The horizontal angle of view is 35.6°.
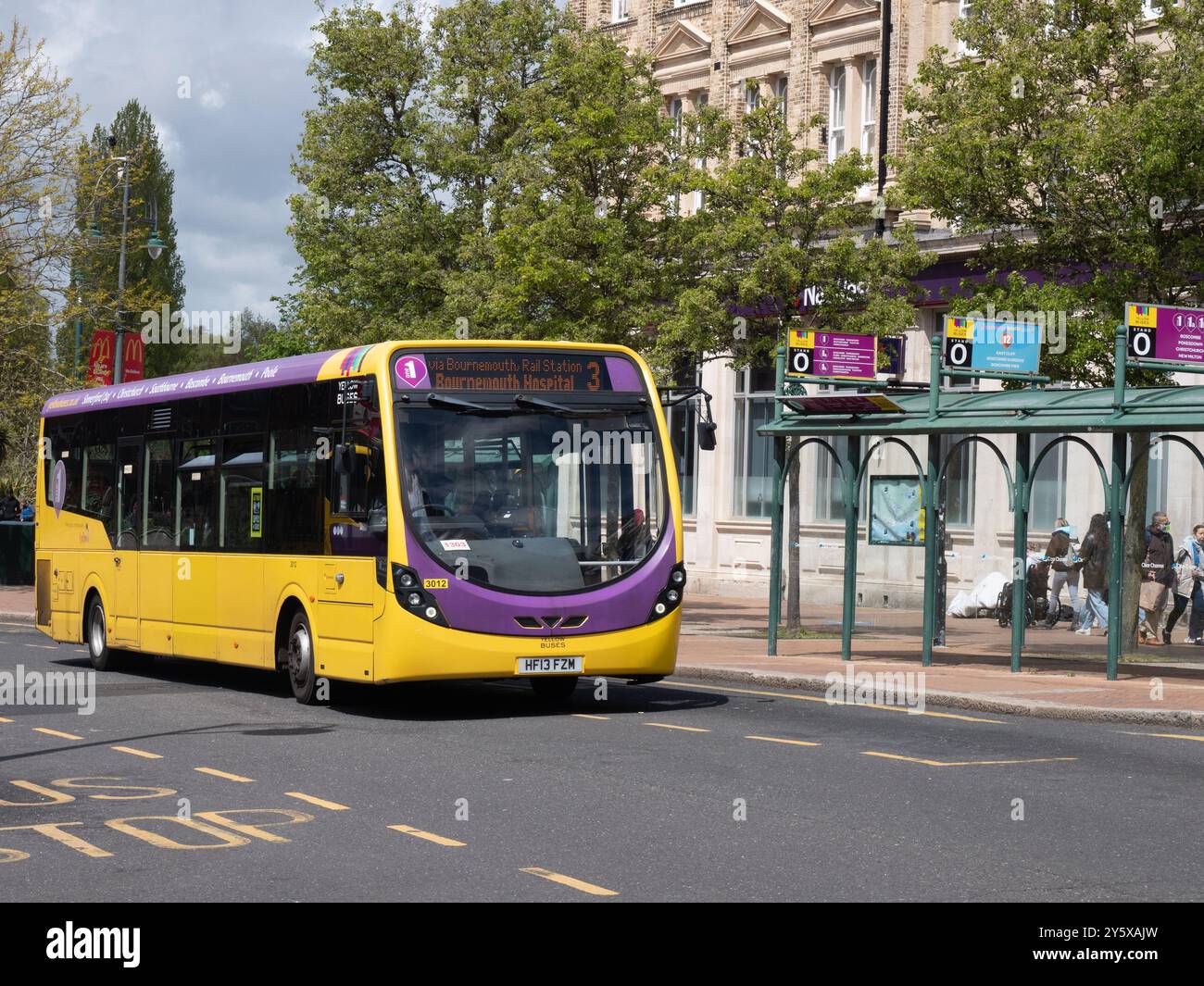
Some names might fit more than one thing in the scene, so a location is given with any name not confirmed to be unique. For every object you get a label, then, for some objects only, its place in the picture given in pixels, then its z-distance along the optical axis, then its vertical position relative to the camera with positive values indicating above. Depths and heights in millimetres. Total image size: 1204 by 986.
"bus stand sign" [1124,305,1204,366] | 18453 +1786
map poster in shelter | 21266 -8
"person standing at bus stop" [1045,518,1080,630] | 24859 -795
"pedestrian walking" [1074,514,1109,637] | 24562 -758
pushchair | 24547 -1129
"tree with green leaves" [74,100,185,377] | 36688 +6639
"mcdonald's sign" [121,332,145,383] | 40250 +3165
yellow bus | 14805 -110
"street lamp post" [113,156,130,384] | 36500 +4554
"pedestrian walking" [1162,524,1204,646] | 24141 -828
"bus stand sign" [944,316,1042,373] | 20406 +1824
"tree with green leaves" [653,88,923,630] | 25219 +3445
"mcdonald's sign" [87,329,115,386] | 37531 +2896
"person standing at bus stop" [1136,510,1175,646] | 23250 -890
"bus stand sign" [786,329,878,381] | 21031 +1754
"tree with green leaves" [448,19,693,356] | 27609 +4360
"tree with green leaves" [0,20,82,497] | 36094 +5753
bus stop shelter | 18047 +866
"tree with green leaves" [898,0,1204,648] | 21453 +4129
